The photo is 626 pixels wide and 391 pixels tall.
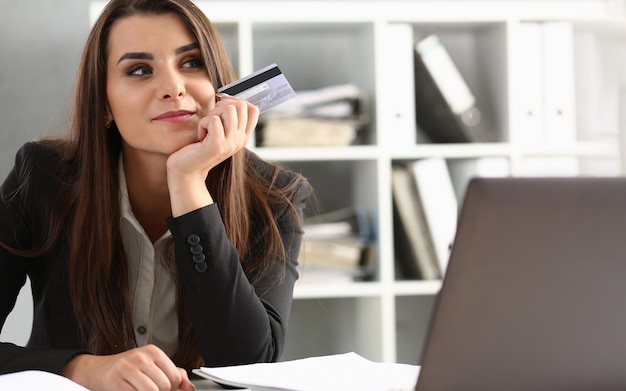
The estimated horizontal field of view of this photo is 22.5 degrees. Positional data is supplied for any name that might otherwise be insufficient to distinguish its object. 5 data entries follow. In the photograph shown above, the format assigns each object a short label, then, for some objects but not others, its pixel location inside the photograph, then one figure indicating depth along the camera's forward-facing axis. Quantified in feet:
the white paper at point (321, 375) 6.62
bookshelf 12.39
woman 9.89
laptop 5.08
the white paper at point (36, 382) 6.35
